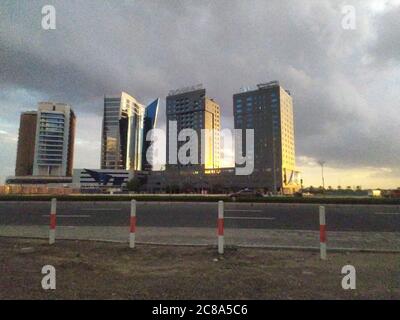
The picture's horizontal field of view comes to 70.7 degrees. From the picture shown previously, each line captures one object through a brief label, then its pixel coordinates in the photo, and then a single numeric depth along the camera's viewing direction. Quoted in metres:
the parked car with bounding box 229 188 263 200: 39.28
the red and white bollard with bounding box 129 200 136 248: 6.61
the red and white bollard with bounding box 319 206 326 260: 5.65
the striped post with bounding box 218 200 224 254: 6.05
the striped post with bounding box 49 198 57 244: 6.89
